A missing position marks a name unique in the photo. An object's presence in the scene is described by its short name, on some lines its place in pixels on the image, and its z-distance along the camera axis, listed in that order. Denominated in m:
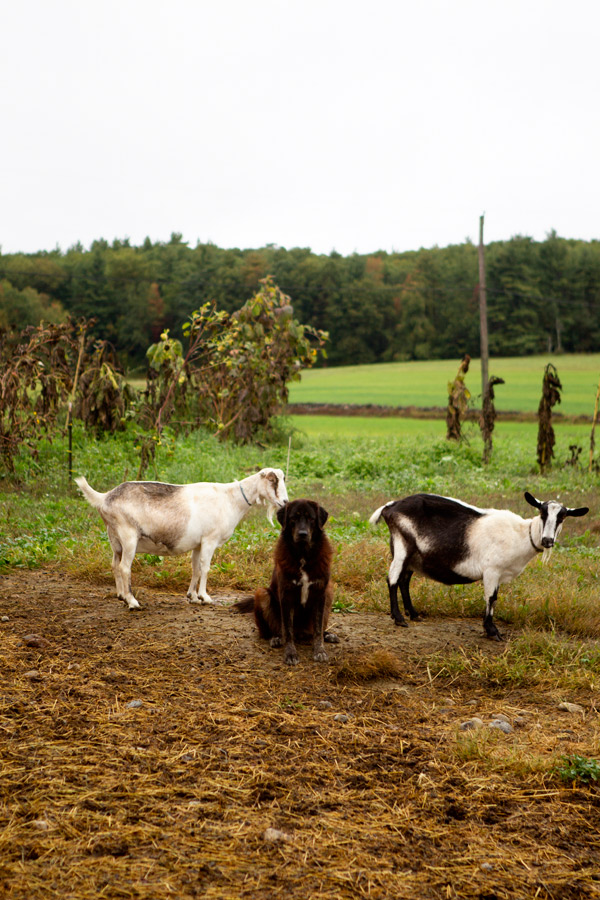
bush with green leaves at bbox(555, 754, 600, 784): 3.91
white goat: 7.04
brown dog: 5.85
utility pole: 23.64
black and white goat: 6.39
